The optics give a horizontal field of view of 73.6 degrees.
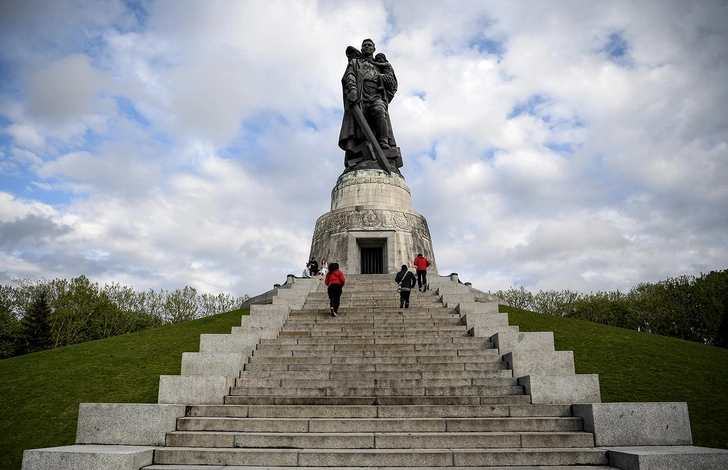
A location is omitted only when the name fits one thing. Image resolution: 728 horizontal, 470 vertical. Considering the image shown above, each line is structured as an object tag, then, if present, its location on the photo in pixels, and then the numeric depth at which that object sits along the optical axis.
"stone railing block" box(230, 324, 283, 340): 11.16
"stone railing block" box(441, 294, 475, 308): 13.85
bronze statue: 26.75
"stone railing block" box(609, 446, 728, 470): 5.68
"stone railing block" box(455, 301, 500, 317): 12.47
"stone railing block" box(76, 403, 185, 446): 7.12
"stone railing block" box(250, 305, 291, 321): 12.23
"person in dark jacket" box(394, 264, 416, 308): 13.64
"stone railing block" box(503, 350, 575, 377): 9.09
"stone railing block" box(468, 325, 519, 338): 10.89
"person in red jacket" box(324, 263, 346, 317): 12.96
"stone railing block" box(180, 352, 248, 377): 9.31
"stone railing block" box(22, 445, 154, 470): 5.89
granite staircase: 6.44
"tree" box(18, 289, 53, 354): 31.19
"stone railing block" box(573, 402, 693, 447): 6.96
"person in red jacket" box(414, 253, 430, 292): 16.25
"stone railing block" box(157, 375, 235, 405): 8.38
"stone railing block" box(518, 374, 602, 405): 8.09
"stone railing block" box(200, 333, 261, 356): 10.20
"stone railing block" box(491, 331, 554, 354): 9.95
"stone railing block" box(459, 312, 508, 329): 11.56
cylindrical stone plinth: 23.89
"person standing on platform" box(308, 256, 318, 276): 21.98
